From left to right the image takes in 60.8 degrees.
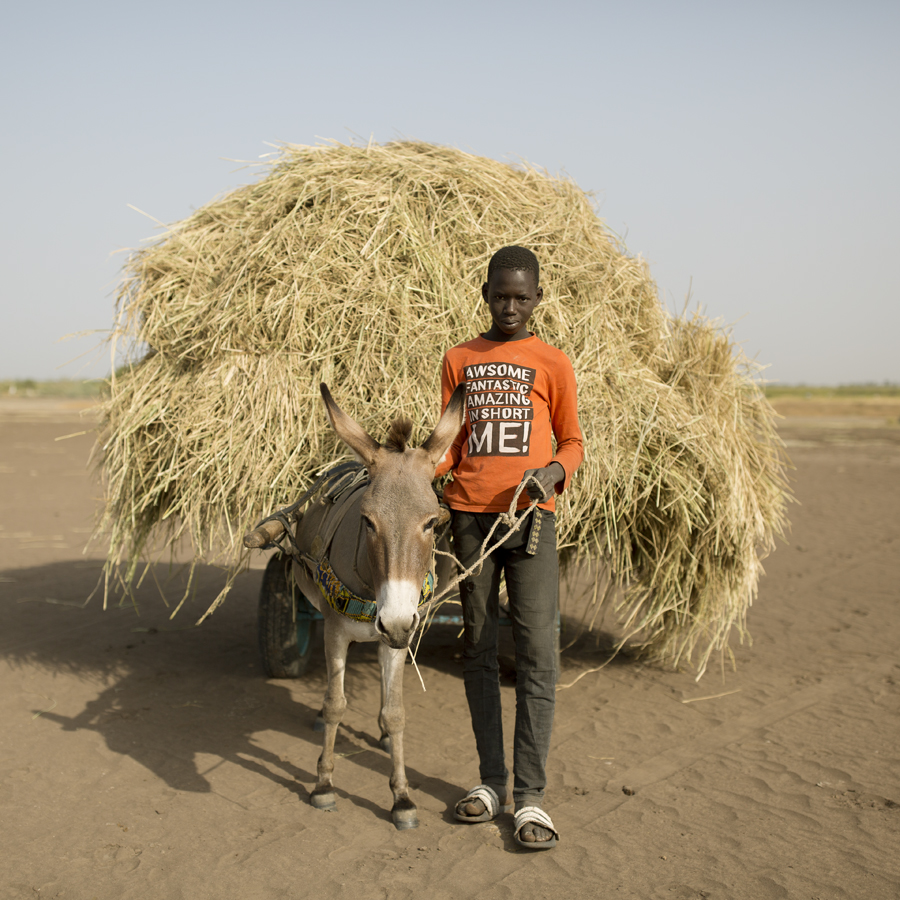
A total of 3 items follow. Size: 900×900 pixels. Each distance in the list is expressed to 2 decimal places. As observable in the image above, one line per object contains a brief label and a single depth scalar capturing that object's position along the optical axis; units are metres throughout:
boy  3.03
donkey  2.50
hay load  4.11
